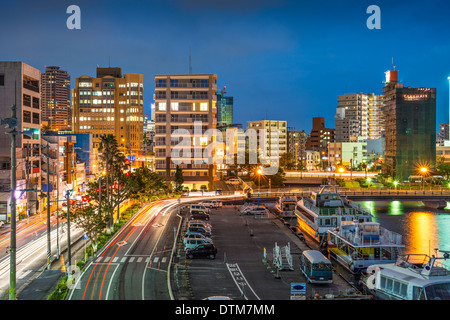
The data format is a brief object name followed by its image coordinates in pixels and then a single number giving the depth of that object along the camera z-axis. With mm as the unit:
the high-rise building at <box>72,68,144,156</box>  162125
